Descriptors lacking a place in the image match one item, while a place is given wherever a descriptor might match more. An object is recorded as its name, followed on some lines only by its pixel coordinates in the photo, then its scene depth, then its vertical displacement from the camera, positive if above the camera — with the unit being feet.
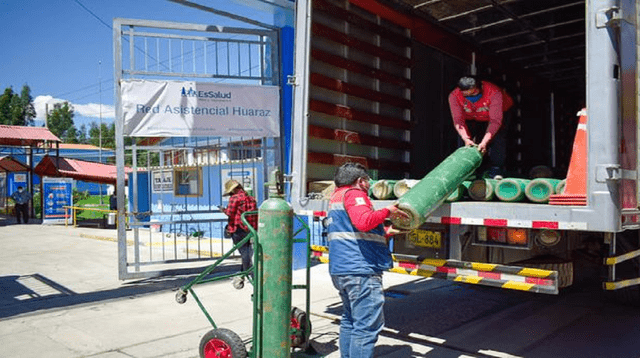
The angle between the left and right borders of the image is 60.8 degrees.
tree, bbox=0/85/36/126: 177.37 +22.29
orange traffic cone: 12.50 -0.14
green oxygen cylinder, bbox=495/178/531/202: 13.70 -0.42
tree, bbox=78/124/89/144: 259.19 +20.72
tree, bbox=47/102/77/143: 237.66 +24.49
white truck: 12.16 +1.99
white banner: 25.16 +3.18
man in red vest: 18.28 +2.39
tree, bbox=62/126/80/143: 235.81 +17.67
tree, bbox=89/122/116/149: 231.30 +18.28
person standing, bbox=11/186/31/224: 70.49 -3.34
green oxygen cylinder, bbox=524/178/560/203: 13.19 -0.43
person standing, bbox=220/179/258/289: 24.98 -1.66
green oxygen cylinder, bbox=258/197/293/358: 12.89 -2.50
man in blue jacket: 12.71 -2.00
